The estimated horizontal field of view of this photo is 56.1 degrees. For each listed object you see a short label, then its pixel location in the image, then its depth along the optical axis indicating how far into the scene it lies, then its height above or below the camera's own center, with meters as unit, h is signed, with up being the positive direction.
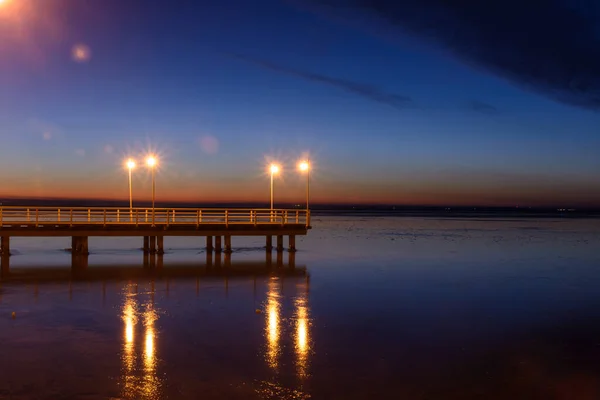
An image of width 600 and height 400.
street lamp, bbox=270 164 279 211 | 44.72 +3.10
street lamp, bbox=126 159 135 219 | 46.14 +3.66
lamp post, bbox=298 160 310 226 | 43.66 +3.26
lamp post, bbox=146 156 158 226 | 42.56 +3.52
